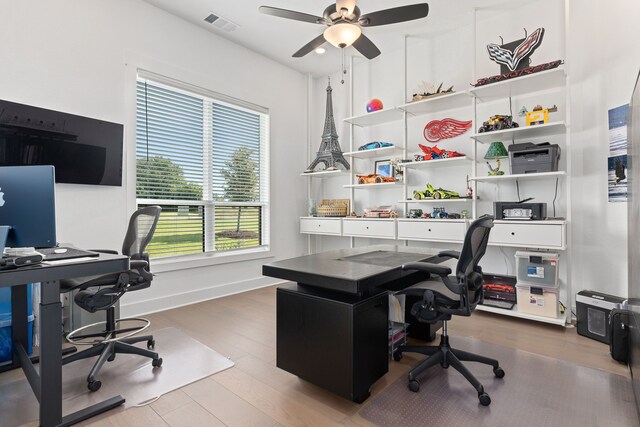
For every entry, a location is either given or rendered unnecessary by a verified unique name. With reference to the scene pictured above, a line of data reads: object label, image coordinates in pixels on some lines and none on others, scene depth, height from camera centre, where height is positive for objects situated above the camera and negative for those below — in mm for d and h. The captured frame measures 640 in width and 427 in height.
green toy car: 3568 +211
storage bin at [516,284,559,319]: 2850 -814
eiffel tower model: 4559 +922
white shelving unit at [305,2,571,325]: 2887 +473
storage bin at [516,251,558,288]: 2879 -527
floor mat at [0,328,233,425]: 1740 -1061
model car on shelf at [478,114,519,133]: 3119 +883
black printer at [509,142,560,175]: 2885 +512
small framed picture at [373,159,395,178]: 4239 +606
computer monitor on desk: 1446 +27
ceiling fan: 2490 +1589
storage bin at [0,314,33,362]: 2154 -882
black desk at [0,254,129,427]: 1394 -531
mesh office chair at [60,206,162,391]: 1982 -508
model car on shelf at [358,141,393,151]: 4098 +877
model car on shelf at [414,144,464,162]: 3516 +660
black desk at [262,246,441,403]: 1642 -617
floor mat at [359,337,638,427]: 1607 -1052
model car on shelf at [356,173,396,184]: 4090 +438
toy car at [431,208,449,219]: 3570 -23
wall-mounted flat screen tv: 2508 +592
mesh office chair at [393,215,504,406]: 1787 -503
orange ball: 4082 +1385
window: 3404 +531
